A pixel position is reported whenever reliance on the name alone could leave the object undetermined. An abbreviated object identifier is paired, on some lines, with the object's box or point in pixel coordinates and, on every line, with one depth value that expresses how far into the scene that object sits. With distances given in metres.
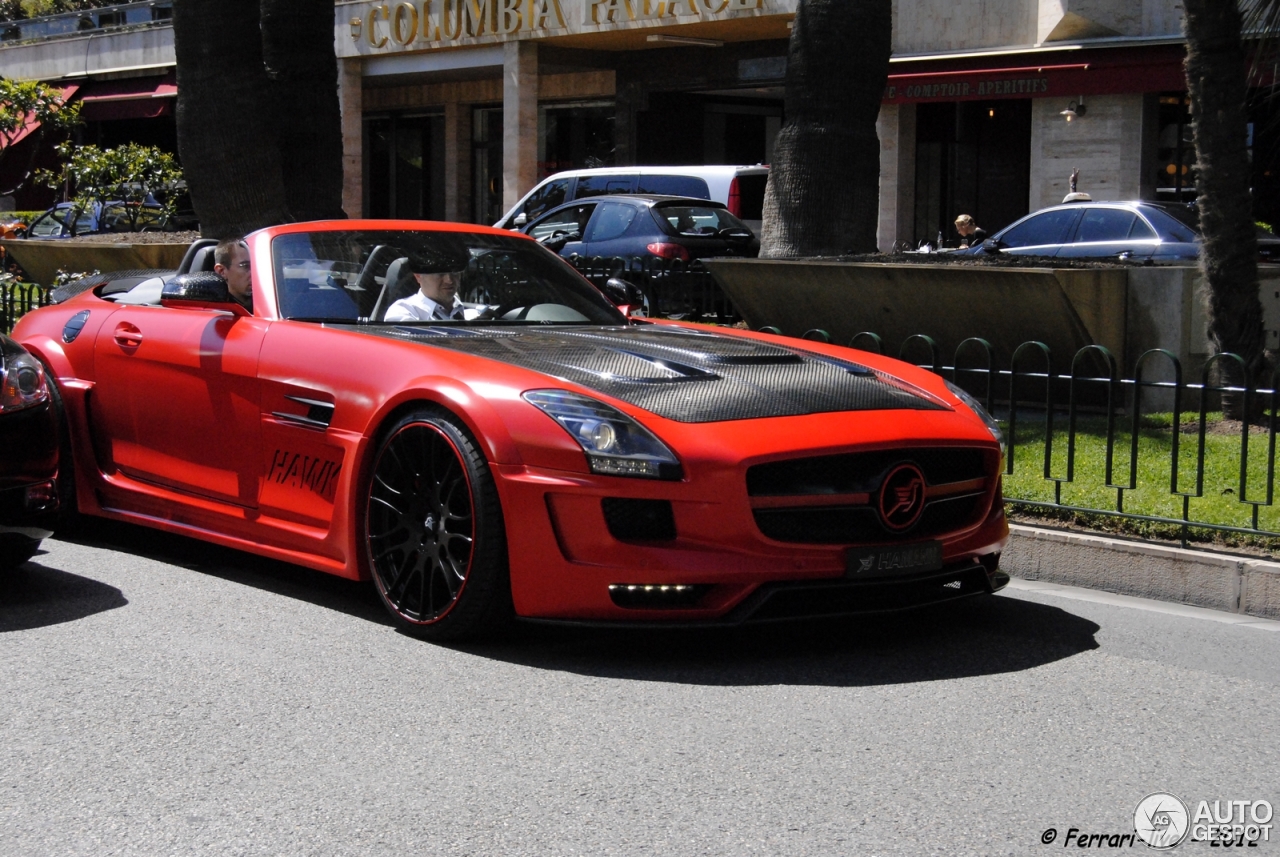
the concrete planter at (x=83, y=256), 18.14
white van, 21.14
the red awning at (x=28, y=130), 37.50
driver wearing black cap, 6.63
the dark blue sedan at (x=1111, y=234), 16.61
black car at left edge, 6.27
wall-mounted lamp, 24.59
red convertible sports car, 5.18
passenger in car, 7.08
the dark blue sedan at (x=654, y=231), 17.92
